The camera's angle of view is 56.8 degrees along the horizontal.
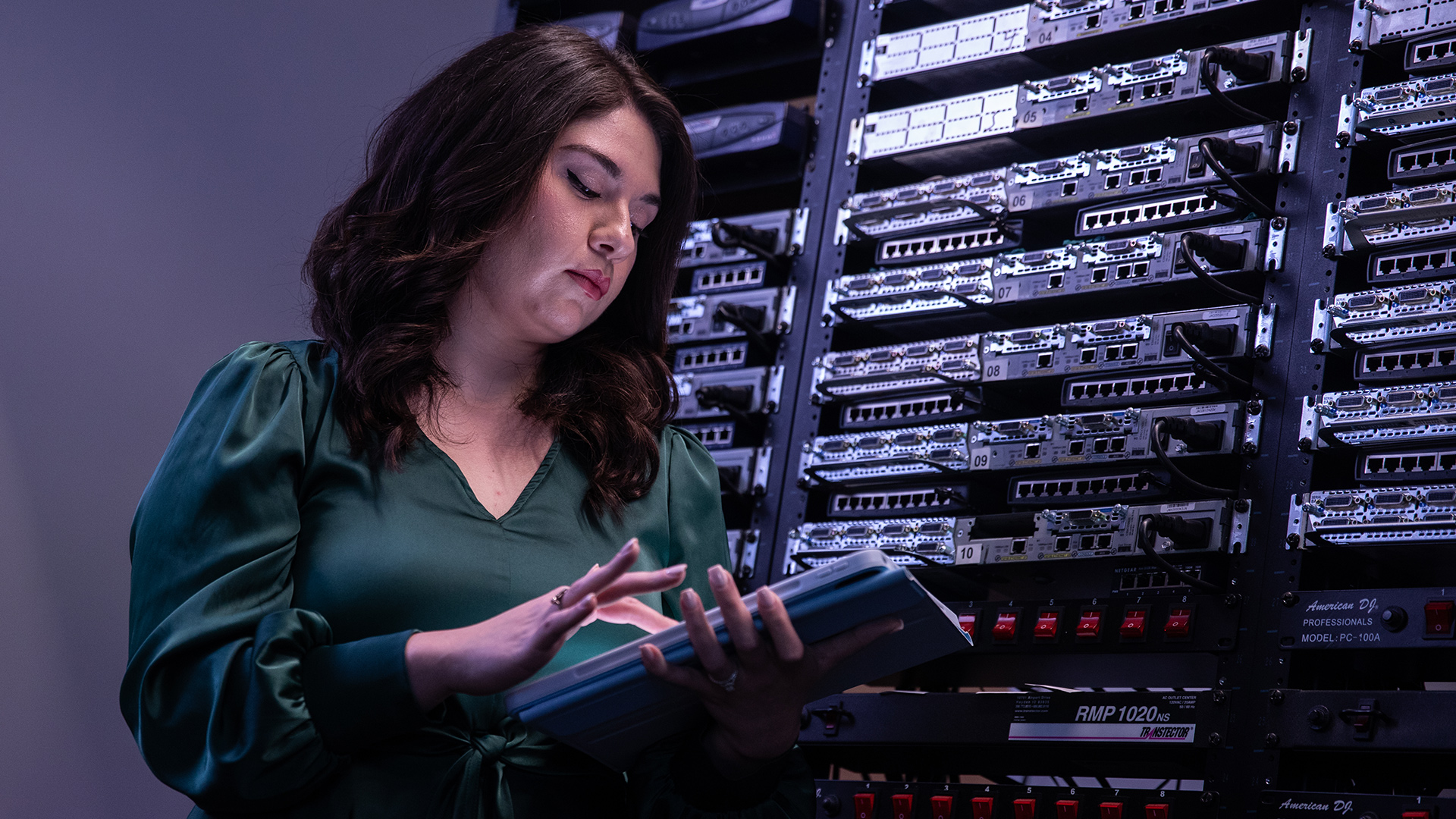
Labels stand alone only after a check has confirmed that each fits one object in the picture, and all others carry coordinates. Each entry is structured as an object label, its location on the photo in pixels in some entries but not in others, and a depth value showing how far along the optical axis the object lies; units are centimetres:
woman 129
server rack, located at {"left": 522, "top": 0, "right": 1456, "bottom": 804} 195
